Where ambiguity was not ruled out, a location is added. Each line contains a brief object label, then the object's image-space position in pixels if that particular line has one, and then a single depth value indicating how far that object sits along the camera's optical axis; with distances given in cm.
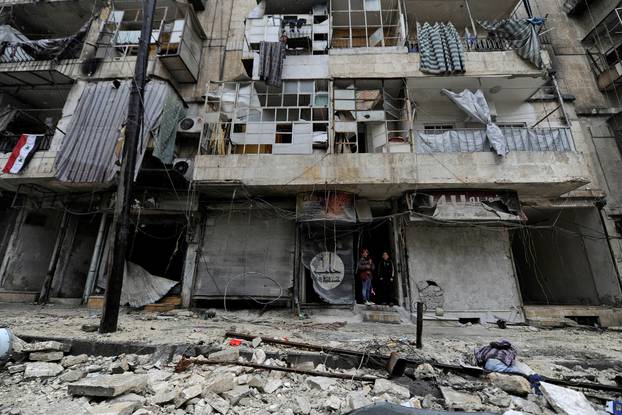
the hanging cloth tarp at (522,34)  988
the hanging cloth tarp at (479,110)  909
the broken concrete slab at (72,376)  416
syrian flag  1016
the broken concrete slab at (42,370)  429
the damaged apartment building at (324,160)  937
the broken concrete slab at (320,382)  411
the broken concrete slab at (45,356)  480
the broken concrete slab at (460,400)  359
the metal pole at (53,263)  1091
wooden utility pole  610
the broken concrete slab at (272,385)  401
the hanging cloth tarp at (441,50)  1009
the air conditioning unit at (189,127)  1131
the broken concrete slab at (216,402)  344
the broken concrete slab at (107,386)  353
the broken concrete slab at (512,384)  399
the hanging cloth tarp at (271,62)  1040
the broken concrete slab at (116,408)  309
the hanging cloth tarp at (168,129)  992
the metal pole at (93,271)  1055
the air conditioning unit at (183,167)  1021
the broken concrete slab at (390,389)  388
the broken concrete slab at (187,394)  349
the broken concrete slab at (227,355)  482
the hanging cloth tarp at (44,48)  1161
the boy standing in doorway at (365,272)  982
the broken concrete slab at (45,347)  487
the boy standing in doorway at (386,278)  1023
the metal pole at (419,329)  570
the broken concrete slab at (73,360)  479
